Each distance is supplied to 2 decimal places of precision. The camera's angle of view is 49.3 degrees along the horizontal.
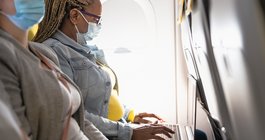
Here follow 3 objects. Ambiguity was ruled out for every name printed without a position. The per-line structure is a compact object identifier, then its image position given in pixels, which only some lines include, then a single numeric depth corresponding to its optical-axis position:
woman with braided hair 1.35
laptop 1.90
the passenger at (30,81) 0.72
